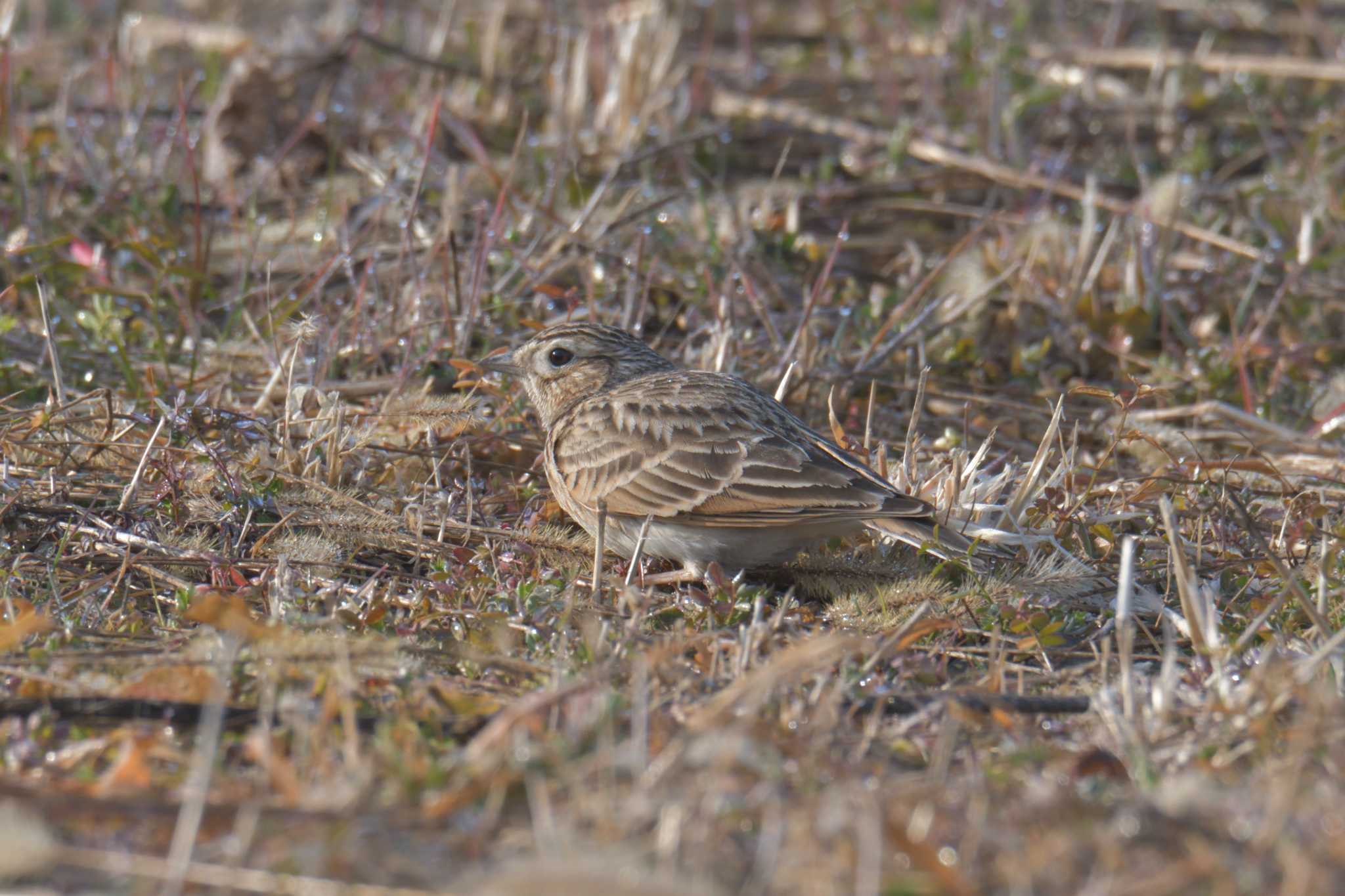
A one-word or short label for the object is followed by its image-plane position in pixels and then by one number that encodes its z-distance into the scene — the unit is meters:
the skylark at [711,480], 9.11
